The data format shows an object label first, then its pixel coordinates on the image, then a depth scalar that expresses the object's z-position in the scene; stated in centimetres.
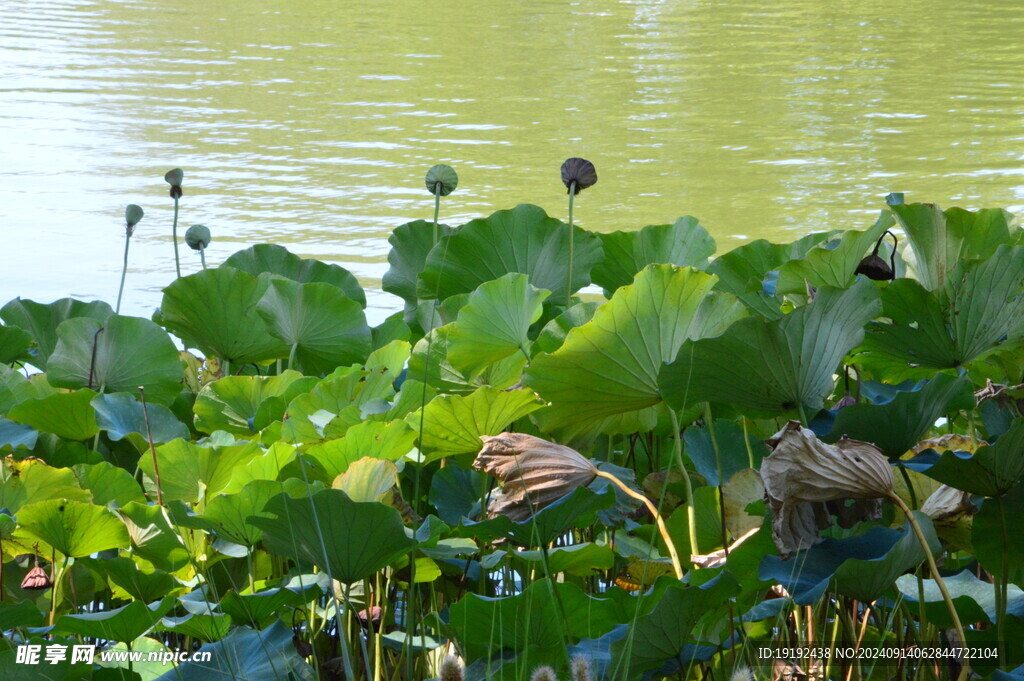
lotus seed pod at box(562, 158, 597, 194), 909
